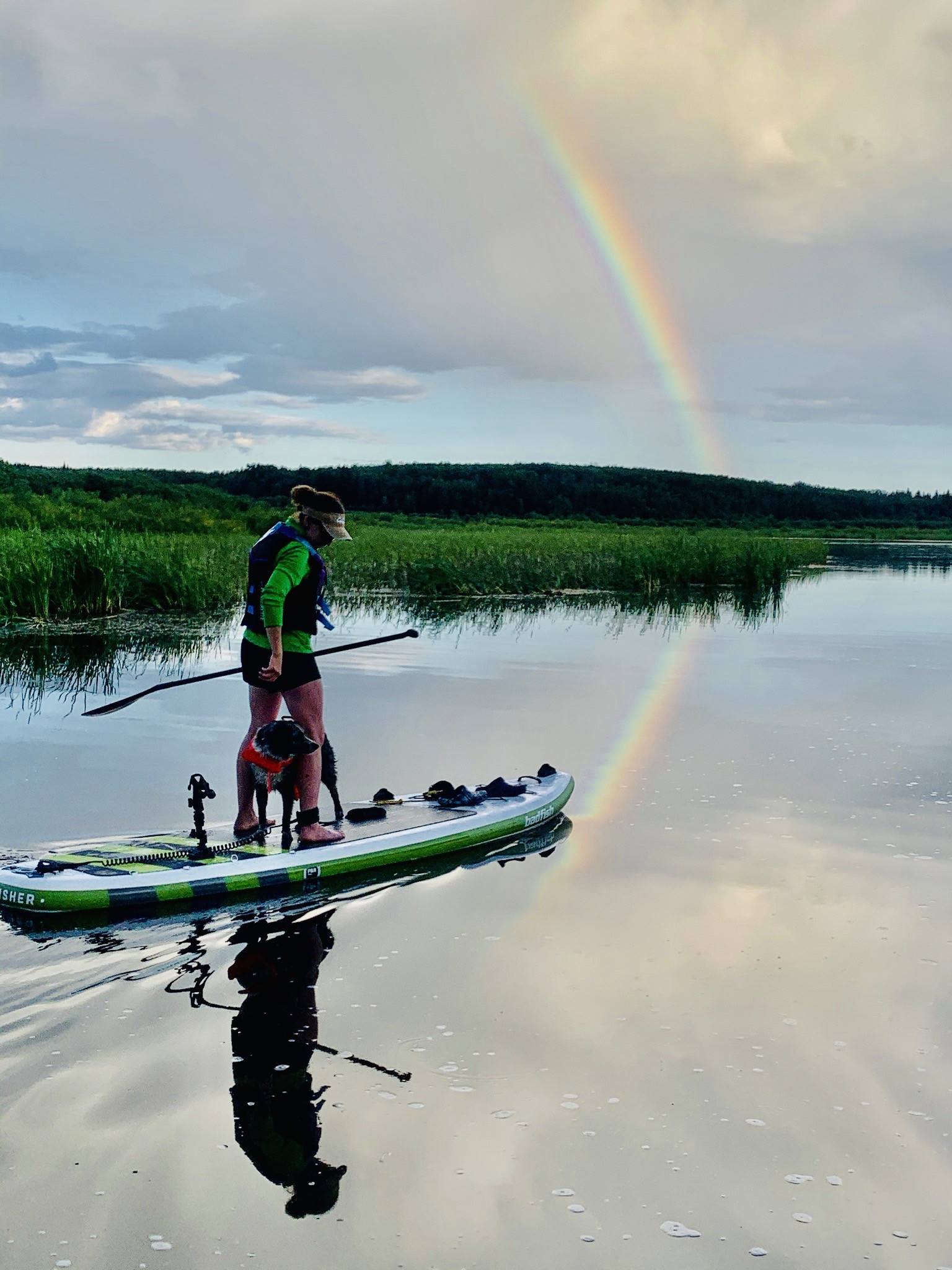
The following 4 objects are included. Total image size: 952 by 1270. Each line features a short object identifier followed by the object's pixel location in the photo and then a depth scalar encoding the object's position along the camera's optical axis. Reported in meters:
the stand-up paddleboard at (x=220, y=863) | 6.25
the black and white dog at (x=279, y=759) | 7.02
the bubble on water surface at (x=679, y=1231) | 3.61
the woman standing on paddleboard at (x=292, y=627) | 7.07
